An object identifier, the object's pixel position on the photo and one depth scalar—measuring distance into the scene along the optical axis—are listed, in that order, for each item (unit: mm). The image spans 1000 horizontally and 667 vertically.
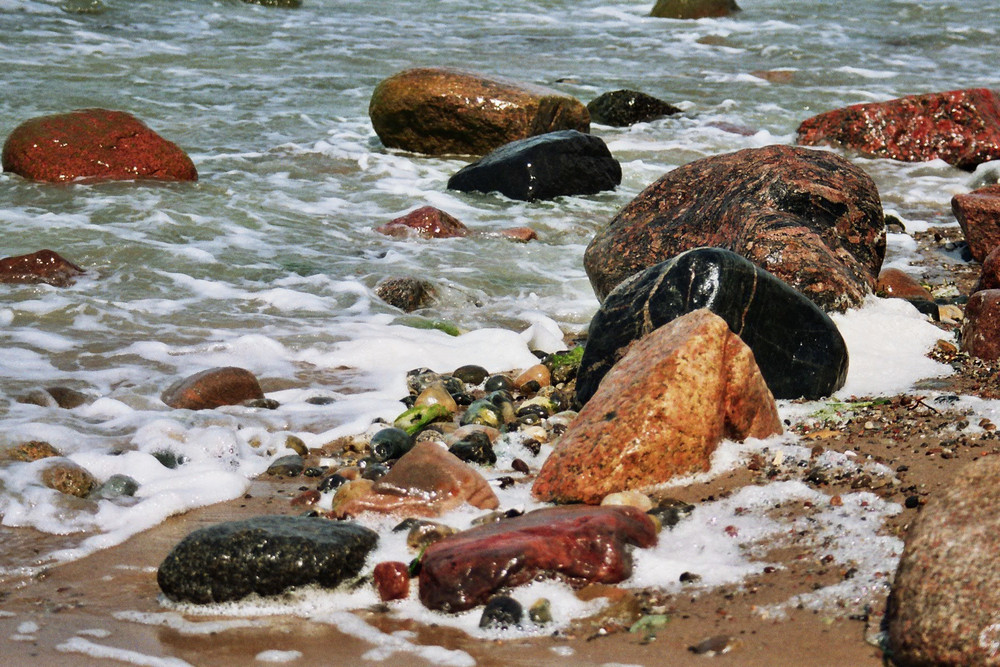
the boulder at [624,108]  22437
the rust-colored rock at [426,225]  15156
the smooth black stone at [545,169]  17031
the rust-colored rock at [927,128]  19078
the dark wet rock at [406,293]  12320
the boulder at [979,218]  12836
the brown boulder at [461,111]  19422
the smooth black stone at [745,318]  8469
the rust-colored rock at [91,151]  16875
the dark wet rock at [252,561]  5965
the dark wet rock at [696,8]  37500
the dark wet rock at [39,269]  12406
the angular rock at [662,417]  7090
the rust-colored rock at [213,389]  9352
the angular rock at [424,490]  7094
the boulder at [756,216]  10633
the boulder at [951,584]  4586
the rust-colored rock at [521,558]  5816
